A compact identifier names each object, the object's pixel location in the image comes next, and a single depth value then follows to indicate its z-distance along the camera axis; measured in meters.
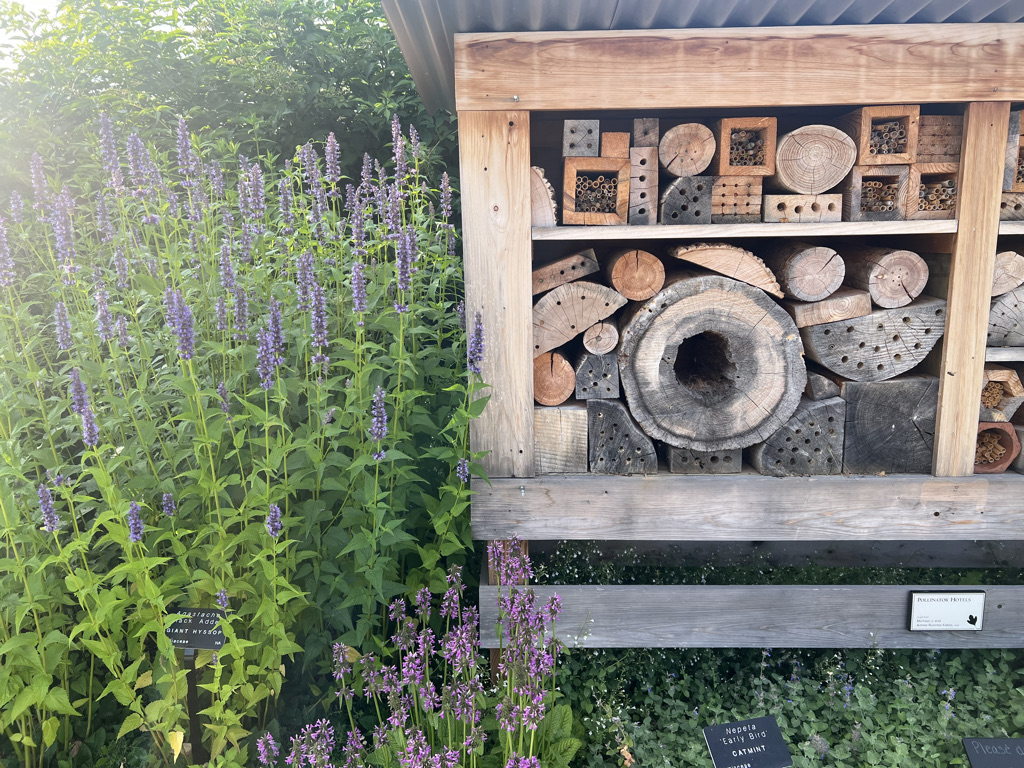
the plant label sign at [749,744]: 2.70
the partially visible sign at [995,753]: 2.72
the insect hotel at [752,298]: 2.69
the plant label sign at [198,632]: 2.23
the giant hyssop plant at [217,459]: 2.18
